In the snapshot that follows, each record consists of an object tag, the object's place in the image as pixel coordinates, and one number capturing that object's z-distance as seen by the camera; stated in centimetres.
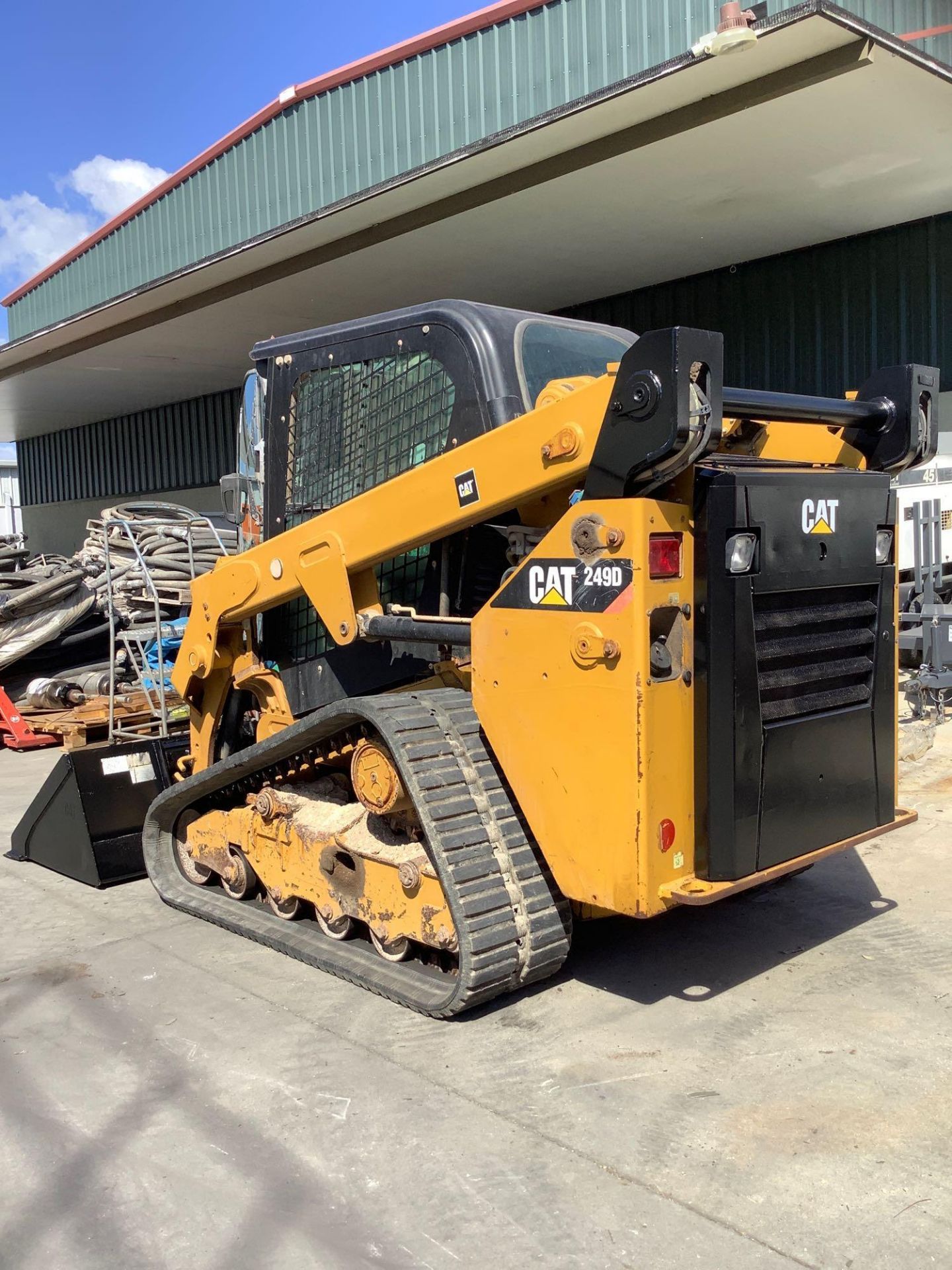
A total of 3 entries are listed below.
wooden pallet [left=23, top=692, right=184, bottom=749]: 868
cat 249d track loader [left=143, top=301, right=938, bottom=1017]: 332
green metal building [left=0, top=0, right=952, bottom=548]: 761
